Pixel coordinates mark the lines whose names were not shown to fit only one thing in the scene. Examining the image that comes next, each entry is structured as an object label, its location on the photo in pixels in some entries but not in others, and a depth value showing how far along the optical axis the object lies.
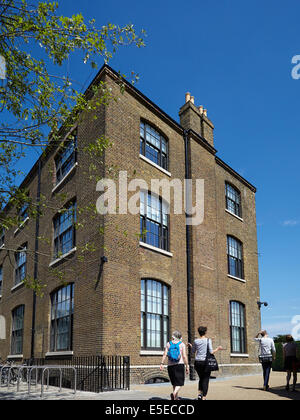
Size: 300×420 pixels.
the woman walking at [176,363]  8.73
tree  9.35
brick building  14.42
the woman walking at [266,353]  11.69
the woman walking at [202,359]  8.88
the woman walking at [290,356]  11.62
